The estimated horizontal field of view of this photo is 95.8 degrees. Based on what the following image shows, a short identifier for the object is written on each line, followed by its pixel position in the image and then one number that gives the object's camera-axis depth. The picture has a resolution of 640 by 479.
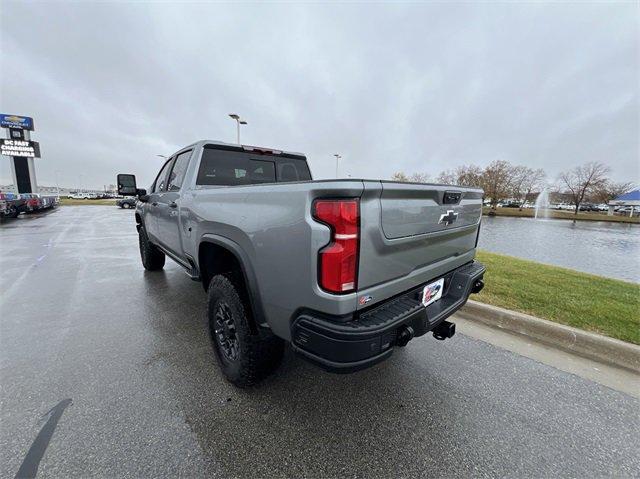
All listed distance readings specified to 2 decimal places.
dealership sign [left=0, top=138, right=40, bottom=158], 34.03
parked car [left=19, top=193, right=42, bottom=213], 19.02
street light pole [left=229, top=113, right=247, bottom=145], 20.19
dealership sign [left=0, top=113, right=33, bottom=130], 34.97
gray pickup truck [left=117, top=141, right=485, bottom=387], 1.53
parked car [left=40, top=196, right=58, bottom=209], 23.03
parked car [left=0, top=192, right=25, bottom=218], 15.61
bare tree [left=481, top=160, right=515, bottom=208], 53.91
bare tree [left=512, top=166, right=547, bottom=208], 55.50
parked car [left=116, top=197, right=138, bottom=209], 31.37
